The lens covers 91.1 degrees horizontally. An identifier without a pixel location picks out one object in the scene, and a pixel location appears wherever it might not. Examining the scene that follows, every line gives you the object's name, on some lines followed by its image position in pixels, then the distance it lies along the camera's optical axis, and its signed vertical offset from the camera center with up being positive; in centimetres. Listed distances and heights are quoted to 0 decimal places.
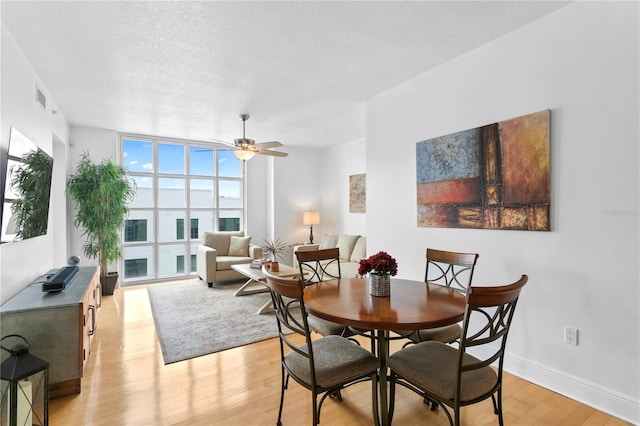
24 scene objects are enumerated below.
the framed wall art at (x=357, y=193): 590 +41
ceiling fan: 411 +90
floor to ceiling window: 577 +24
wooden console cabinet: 211 -80
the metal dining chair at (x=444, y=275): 211 -58
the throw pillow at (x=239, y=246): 580 -58
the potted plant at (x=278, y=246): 655 -66
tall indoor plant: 458 +12
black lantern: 162 -95
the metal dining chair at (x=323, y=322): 219 -79
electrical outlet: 217 -84
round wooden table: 155 -52
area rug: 303 -124
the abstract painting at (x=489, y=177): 232 +32
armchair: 525 -71
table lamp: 668 -7
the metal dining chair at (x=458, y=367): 142 -80
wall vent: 316 +122
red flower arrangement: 199 -32
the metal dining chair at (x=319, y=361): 160 -82
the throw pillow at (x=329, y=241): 587 -51
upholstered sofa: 491 -59
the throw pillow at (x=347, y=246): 542 -55
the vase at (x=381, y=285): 199 -45
